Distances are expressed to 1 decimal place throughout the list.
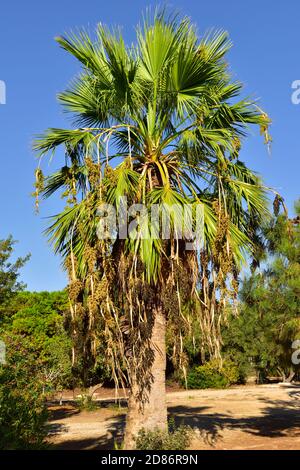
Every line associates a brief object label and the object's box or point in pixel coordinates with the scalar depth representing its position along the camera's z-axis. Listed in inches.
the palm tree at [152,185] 278.5
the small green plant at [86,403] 742.9
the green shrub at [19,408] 250.2
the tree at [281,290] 368.2
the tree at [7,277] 660.1
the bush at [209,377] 1202.6
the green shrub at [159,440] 299.4
